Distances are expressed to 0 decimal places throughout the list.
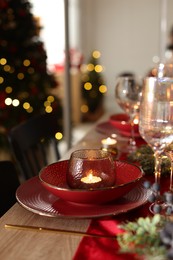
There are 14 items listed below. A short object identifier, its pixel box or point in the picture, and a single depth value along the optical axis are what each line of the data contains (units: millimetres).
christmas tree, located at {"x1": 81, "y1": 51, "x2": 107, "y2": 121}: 6535
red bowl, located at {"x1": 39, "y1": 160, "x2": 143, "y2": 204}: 938
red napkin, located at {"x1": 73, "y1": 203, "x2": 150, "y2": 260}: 790
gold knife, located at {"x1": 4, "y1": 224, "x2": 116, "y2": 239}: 869
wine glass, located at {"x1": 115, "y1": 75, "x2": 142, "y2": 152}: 1722
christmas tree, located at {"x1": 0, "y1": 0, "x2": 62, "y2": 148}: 3127
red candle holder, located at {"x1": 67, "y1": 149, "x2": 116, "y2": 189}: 1008
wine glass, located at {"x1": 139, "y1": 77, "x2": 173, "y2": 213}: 1003
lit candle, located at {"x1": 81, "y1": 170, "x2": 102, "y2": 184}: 1007
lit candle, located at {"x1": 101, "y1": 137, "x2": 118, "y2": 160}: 1457
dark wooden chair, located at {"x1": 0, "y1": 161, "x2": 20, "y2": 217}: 1270
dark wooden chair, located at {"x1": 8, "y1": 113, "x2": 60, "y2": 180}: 1676
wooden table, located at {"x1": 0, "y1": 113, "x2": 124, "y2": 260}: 803
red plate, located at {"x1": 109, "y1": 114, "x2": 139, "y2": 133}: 1771
